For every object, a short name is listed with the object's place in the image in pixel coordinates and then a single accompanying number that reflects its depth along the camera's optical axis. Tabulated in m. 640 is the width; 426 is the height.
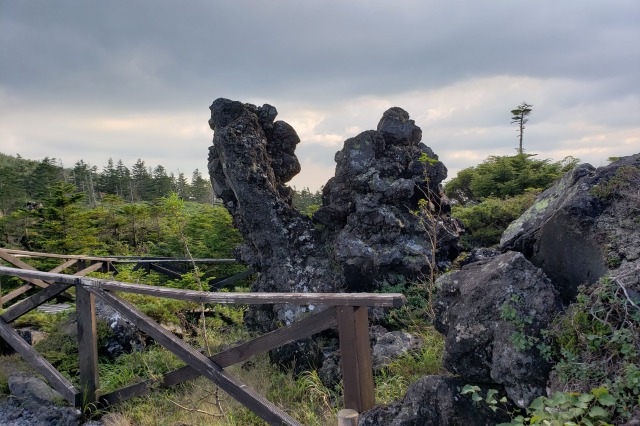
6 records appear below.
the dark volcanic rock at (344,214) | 6.89
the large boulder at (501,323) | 2.64
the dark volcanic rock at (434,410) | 2.85
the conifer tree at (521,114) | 29.67
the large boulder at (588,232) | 2.84
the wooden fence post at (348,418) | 3.09
